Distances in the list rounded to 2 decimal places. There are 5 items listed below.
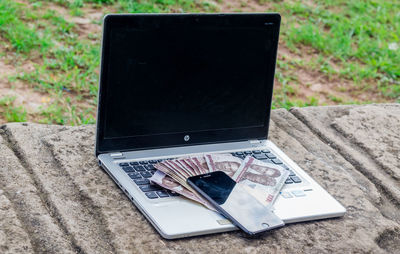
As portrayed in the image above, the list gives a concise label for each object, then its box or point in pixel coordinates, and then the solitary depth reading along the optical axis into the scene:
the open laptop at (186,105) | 1.44
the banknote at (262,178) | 1.46
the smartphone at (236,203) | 1.39
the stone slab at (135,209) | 1.37
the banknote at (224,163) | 1.52
